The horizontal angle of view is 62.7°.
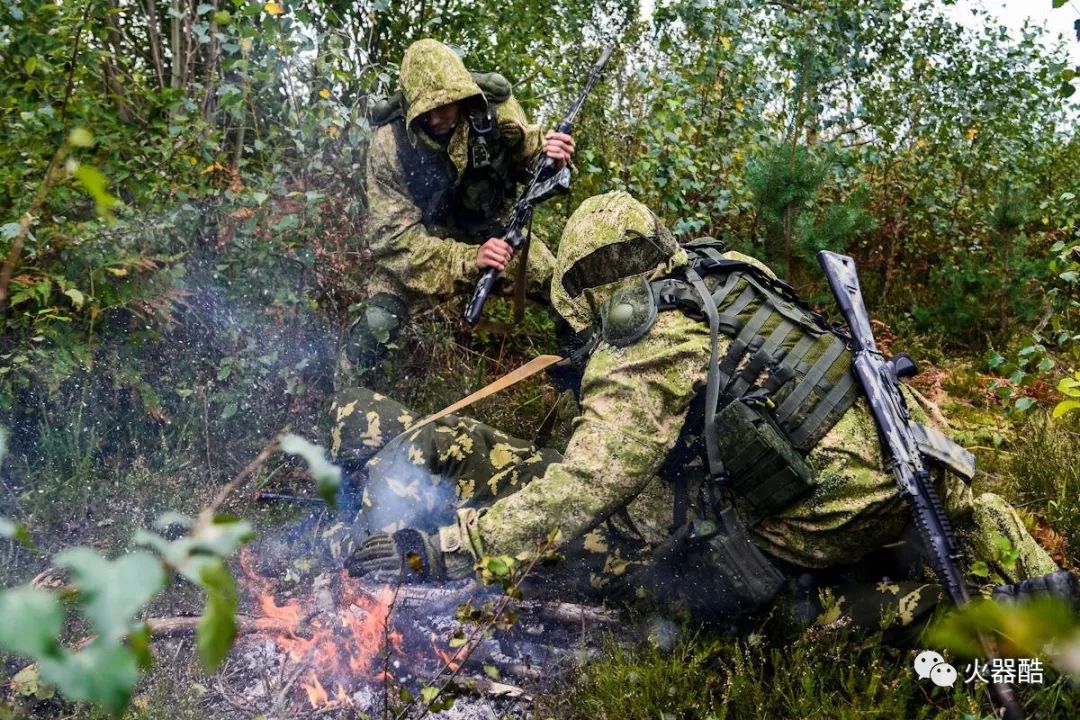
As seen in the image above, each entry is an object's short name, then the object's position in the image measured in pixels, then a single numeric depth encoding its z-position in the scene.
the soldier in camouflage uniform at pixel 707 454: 3.14
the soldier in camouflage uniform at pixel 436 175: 4.95
